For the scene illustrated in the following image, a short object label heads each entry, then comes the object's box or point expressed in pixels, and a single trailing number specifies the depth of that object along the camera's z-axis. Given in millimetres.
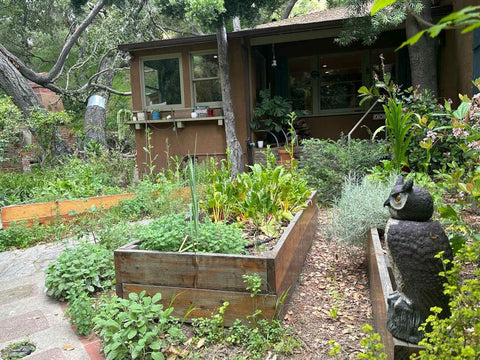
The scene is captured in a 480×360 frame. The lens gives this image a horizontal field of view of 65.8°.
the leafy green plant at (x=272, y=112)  7984
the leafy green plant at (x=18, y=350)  2131
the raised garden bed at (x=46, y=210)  4480
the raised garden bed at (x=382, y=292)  1429
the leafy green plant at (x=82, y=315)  2328
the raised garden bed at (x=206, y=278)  2137
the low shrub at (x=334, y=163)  5070
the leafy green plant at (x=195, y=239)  2361
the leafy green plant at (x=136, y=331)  1951
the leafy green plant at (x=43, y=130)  7031
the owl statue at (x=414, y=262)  1437
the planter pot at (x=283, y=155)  7277
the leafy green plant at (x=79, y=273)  2742
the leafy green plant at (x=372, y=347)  1229
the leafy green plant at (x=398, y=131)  4193
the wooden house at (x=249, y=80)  8125
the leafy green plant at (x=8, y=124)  5844
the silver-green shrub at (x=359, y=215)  2867
